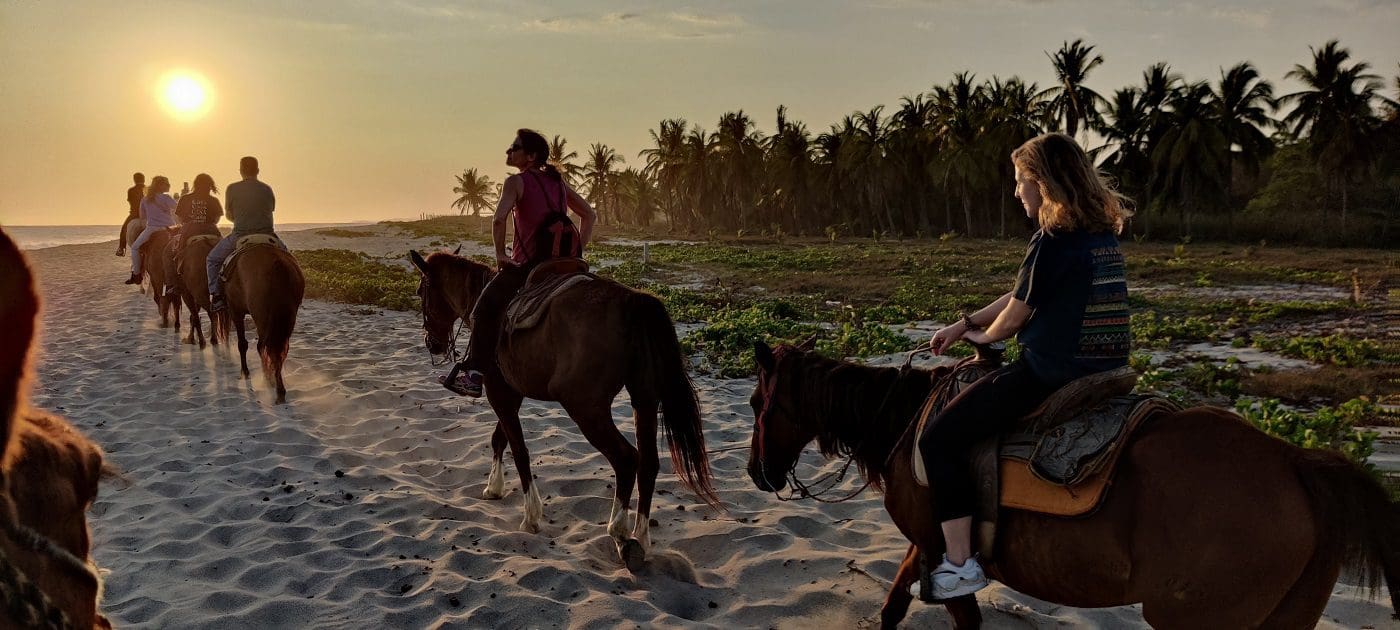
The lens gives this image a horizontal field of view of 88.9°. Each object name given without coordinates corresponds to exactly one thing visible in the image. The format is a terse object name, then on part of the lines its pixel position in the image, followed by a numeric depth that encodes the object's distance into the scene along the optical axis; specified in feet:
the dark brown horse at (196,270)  35.14
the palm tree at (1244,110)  153.69
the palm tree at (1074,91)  154.51
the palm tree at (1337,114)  144.05
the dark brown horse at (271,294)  28.63
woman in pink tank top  18.24
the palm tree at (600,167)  316.19
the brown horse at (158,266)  45.19
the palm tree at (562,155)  261.85
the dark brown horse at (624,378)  16.34
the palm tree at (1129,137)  163.43
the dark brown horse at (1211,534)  8.14
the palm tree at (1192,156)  149.89
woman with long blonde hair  9.59
